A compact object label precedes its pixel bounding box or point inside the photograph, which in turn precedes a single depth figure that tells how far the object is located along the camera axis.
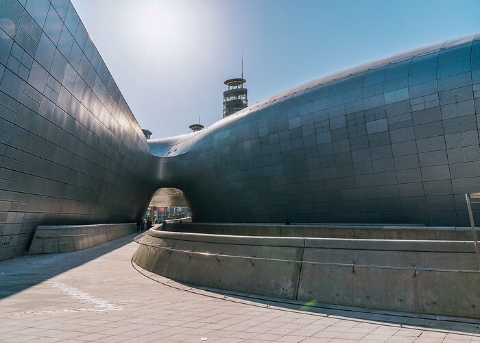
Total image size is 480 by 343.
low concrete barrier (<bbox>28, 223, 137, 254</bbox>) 19.72
